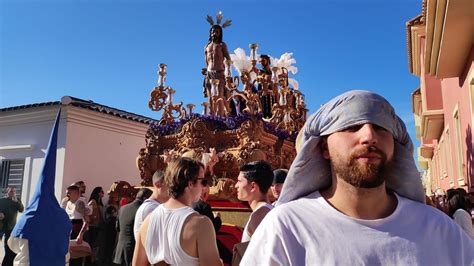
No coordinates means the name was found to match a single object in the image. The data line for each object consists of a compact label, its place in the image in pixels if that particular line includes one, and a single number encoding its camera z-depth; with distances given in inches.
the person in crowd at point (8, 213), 283.7
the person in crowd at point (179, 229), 100.9
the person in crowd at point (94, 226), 285.0
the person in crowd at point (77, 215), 252.5
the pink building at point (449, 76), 231.6
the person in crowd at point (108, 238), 273.3
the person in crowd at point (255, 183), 125.8
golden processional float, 289.7
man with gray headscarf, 49.1
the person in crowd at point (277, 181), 147.5
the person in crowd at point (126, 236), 200.8
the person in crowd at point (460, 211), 168.4
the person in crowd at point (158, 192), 162.2
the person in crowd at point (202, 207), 147.3
